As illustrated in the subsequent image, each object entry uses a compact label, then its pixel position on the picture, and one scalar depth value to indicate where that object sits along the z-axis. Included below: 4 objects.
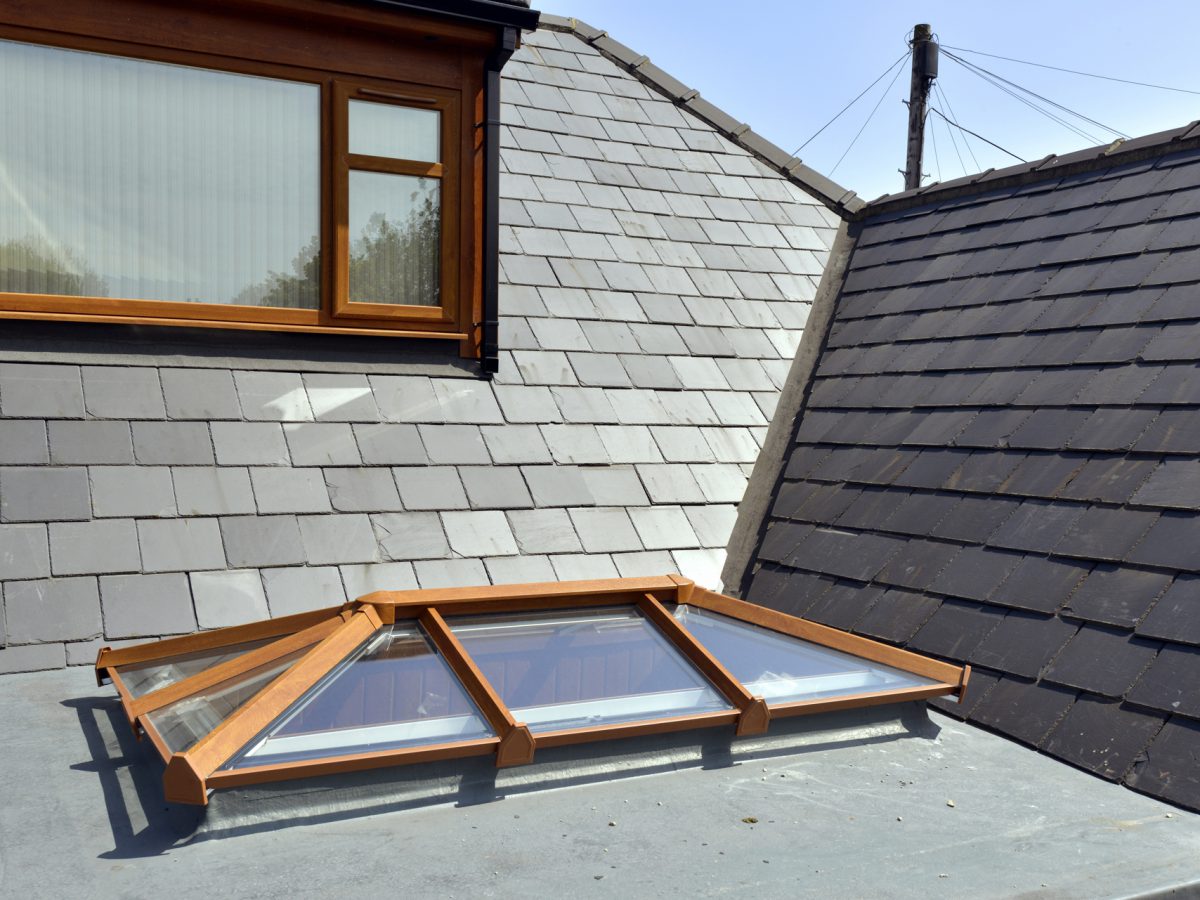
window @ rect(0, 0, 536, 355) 4.93
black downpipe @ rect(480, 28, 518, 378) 5.66
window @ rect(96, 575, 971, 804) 2.95
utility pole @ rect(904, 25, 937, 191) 19.38
